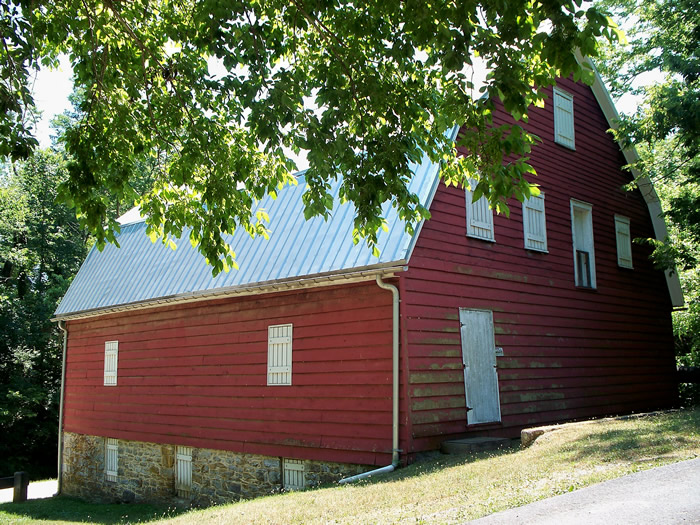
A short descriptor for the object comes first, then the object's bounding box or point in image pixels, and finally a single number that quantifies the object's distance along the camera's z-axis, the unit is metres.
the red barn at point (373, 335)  10.98
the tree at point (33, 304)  25.66
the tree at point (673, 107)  14.19
